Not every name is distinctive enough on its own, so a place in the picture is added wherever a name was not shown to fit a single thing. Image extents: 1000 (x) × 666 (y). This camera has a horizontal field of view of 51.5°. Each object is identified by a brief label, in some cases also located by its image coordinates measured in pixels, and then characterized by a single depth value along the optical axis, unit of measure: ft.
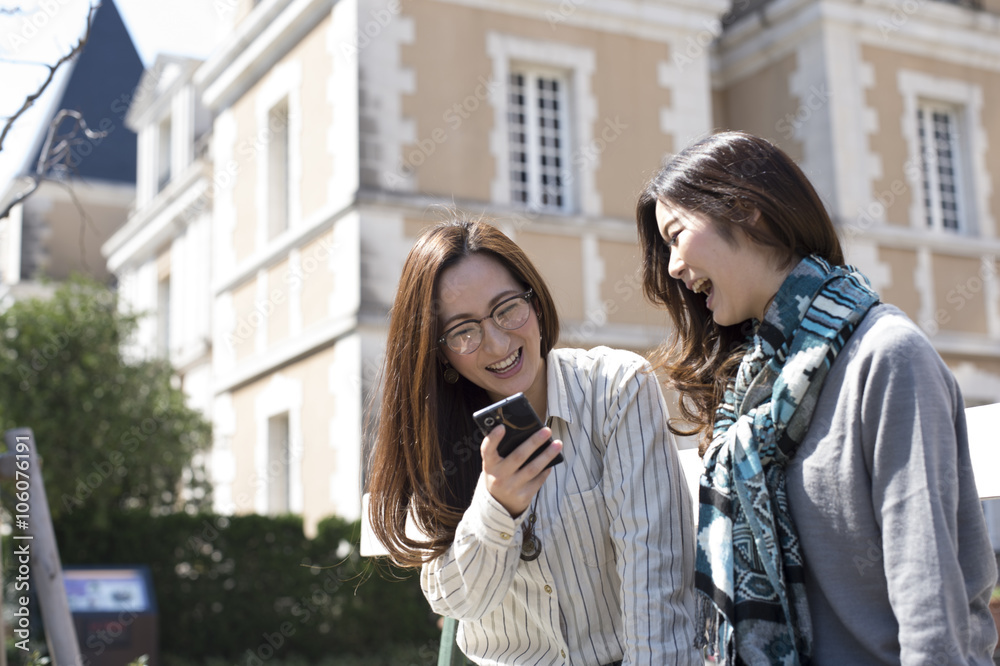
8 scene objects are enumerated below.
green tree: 37.73
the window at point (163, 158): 63.46
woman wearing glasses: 7.69
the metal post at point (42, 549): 13.58
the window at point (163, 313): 59.47
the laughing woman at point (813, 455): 6.01
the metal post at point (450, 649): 10.65
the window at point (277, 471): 41.68
